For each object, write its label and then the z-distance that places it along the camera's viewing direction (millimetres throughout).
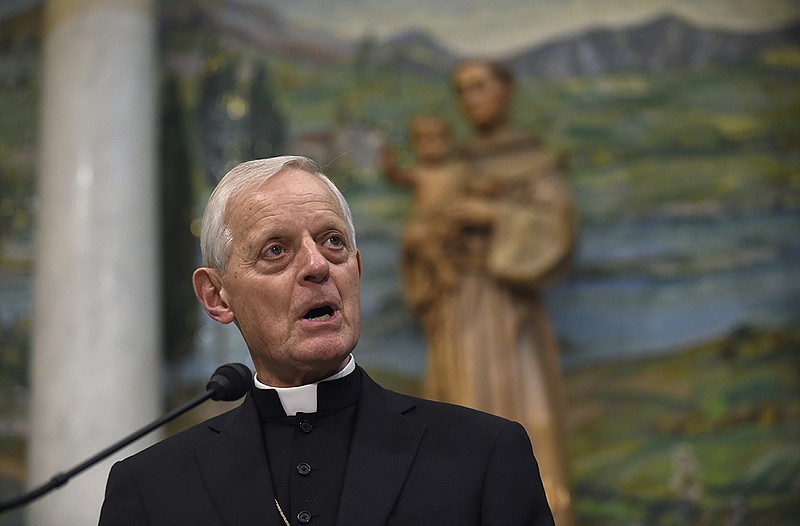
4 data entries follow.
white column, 12937
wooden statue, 13305
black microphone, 4590
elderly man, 4508
